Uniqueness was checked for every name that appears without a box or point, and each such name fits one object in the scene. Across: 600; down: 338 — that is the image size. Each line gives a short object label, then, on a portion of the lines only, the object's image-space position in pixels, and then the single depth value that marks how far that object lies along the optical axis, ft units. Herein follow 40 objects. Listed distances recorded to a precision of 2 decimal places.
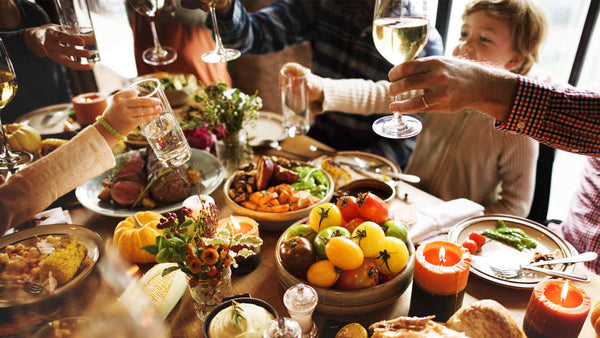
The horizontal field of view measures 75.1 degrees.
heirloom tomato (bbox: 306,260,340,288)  3.00
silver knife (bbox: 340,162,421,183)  4.82
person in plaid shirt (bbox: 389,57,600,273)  2.89
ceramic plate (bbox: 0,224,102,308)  3.36
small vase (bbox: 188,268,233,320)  2.94
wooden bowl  2.95
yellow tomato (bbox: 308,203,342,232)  3.40
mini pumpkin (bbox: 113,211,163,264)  3.64
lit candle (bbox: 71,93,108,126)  5.36
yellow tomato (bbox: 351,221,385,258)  3.05
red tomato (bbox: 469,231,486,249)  3.72
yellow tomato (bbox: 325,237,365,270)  2.93
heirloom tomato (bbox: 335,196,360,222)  3.57
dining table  3.05
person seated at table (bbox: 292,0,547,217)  5.39
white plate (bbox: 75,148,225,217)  4.25
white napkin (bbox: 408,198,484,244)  3.91
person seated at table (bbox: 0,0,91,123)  3.90
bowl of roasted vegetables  4.05
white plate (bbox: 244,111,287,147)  5.94
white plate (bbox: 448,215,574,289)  3.32
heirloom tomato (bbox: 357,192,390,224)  3.40
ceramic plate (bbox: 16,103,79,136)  5.77
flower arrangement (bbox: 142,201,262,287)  2.73
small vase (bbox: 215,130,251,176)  5.09
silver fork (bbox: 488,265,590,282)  3.15
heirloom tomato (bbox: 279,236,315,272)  3.12
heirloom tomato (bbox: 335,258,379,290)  3.00
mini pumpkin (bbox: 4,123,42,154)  4.88
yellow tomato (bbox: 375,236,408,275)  3.08
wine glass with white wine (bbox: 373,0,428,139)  2.77
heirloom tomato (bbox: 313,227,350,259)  3.16
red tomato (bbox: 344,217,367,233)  3.44
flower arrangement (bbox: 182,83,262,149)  4.87
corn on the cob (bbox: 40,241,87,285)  3.04
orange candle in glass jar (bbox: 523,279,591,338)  2.54
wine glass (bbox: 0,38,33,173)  3.27
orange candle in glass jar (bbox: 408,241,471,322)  2.78
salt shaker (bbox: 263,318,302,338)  2.30
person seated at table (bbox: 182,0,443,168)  7.01
